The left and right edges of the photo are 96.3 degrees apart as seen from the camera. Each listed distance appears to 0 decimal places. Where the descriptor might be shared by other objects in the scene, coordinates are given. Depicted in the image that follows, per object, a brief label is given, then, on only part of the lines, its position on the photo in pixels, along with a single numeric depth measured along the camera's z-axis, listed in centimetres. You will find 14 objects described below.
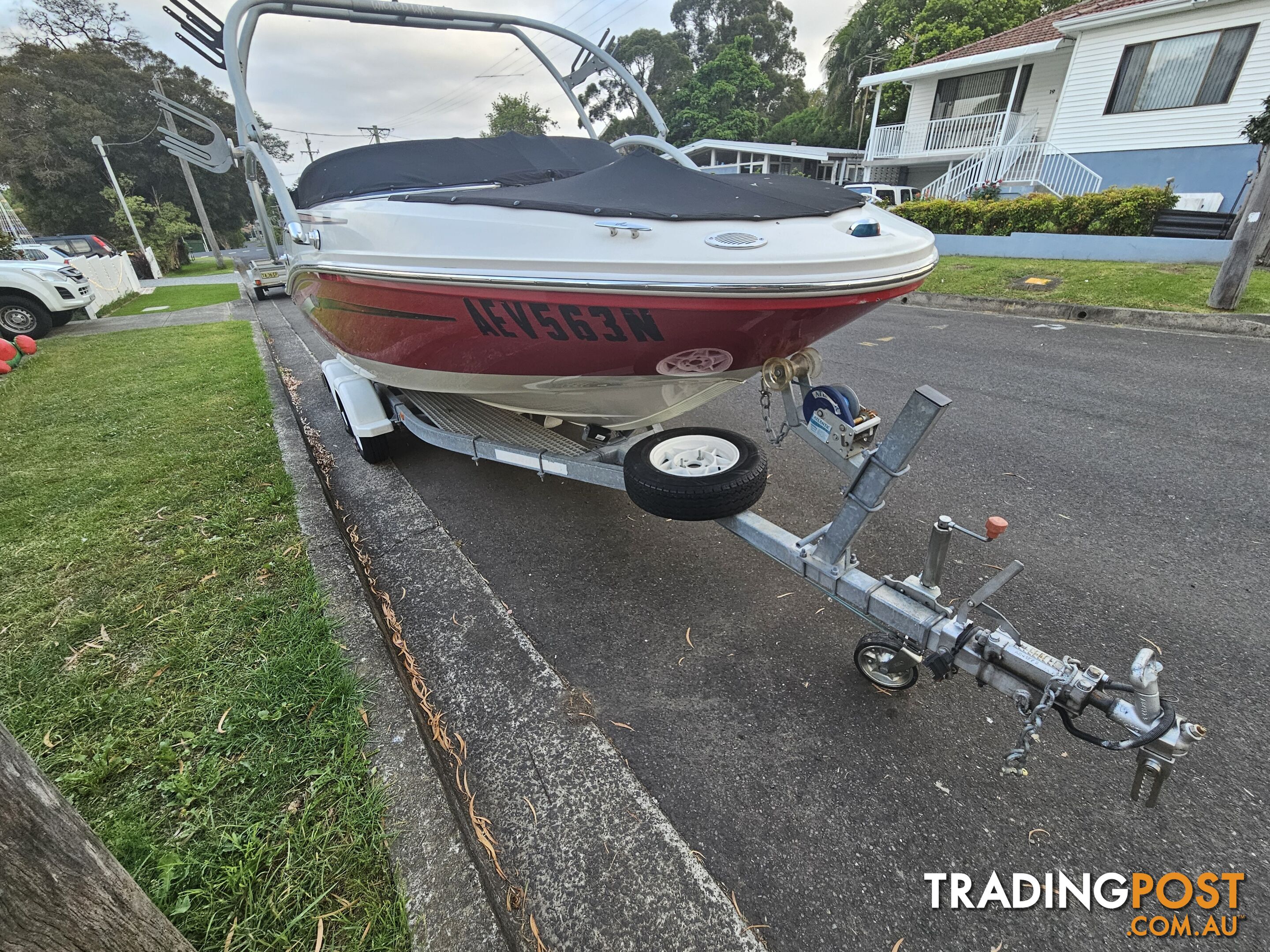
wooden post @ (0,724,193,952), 85
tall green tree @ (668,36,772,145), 3622
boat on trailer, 159
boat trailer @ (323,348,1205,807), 132
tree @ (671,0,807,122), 4669
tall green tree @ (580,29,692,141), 4600
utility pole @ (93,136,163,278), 1825
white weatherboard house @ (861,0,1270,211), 1009
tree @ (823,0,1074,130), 2250
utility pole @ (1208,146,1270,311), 564
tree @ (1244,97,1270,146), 924
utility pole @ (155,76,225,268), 1961
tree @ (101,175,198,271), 2255
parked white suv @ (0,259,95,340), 778
